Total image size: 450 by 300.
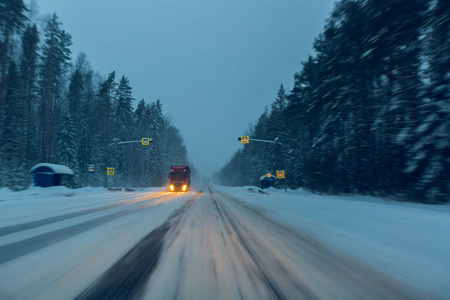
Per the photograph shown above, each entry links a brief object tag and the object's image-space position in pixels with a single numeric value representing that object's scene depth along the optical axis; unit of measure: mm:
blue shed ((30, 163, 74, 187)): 19219
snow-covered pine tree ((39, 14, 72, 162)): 29427
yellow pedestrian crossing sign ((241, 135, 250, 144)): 27866
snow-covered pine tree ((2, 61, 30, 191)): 20500
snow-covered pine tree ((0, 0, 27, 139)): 20891
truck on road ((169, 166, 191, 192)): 31016
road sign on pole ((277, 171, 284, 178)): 27734
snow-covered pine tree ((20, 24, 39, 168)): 26828
